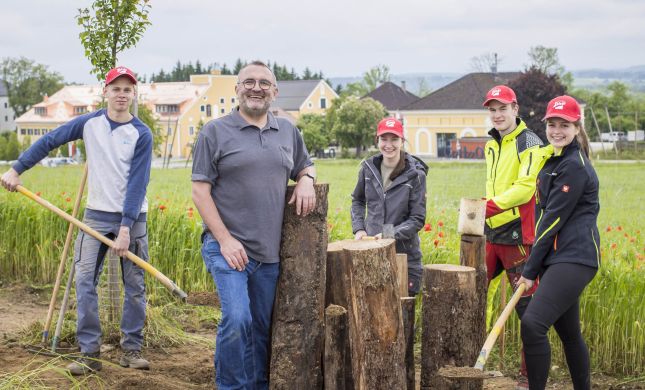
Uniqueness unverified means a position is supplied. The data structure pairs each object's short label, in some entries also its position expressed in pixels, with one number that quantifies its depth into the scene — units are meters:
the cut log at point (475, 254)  5.50
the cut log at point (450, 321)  4.84
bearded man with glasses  4.81
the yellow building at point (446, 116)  68.56
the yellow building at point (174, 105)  78.94
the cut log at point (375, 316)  4.52
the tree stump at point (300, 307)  5.03
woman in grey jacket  5.84
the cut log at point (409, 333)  5.04
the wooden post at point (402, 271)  5.22
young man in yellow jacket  5.61
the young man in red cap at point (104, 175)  5.70
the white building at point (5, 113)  96.94
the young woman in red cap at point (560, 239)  4.85
